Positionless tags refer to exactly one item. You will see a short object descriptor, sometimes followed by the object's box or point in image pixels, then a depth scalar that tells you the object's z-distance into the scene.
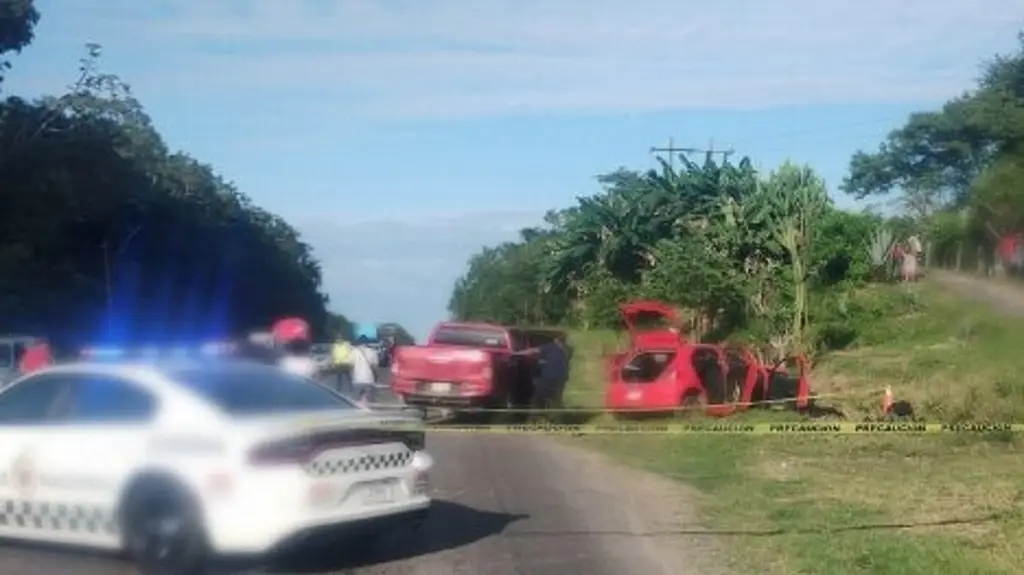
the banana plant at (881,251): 38.66
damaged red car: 23.17
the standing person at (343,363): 26.80
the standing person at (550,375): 26.89
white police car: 9.42
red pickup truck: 23.58
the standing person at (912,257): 27.83
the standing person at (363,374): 25.38
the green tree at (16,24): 50.22
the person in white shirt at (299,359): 23.75
